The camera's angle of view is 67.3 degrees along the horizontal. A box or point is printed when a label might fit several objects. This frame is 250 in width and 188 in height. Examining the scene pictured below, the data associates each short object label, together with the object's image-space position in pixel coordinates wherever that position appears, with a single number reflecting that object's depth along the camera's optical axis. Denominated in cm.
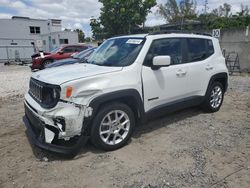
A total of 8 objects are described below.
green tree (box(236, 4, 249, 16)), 1845
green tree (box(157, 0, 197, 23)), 3423
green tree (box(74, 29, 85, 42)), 5283
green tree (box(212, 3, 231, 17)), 3036
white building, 2234
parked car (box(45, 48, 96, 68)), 708
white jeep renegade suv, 258
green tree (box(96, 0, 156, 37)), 2165
